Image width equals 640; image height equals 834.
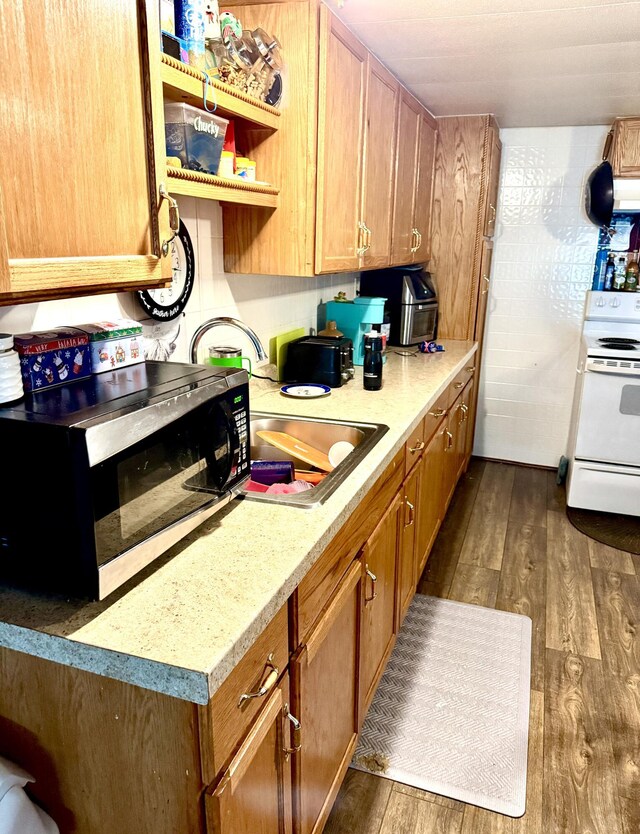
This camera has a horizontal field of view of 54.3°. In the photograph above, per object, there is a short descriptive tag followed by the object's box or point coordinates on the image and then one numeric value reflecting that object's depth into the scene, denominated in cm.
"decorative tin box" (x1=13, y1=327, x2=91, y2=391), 107
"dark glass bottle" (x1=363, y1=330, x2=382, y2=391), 235
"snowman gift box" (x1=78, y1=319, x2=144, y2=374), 124
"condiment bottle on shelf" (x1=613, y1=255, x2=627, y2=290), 385
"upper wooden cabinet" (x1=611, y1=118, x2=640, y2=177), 341
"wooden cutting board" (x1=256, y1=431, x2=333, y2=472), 184
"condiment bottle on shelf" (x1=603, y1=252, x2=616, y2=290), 387
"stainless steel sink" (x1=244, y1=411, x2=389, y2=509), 173
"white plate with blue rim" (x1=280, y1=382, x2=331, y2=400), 225
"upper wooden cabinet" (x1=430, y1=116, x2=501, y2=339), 350
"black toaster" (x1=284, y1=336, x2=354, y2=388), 242
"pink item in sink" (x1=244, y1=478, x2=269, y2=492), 160
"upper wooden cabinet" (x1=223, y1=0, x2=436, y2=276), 182
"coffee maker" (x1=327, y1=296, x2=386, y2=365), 286
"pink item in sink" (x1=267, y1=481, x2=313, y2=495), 161
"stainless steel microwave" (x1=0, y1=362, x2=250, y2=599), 89
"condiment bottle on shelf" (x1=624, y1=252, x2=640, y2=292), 383
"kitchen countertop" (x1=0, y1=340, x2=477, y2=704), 85
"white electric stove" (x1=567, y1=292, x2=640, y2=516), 334
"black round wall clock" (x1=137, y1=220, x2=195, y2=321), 173
